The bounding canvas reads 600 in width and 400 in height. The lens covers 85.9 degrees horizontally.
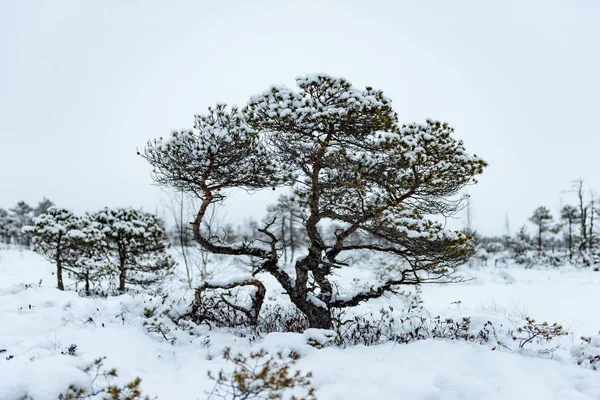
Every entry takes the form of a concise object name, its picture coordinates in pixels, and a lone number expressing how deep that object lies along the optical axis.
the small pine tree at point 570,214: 28.27
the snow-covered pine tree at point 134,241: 11.05
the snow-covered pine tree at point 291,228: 25.23
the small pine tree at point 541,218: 28.73
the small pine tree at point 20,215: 39.25
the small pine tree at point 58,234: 10.43
